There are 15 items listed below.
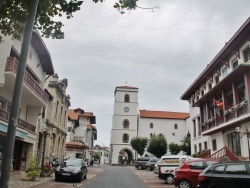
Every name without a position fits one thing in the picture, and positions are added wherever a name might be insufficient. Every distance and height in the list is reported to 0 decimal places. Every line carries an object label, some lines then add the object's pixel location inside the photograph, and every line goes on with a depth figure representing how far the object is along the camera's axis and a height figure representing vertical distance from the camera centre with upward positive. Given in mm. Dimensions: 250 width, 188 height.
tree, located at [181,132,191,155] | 57541 +4029
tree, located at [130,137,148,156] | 67000 +4959
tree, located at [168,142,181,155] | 62012 +3940
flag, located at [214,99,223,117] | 25547 +5332
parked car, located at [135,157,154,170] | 41938 +598
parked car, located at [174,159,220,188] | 15211 -240
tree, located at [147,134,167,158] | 60562 +4175
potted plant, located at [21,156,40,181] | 17906 -555
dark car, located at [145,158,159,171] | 38562 +202
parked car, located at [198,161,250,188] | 10266 -256
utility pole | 4566 +992
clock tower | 74125 +10922
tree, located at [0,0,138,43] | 7328 +3895
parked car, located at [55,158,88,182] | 19344 -413
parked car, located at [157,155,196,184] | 19906 -13
